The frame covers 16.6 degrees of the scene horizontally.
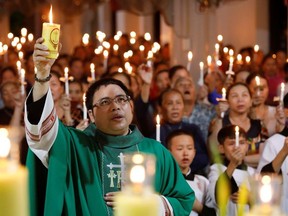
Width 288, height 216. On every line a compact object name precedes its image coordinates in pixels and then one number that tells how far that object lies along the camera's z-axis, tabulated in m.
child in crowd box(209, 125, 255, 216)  6.06
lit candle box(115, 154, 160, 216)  1.76
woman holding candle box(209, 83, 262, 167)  8.10
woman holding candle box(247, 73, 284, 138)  8.46
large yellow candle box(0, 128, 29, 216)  1.73
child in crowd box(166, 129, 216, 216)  6.53
